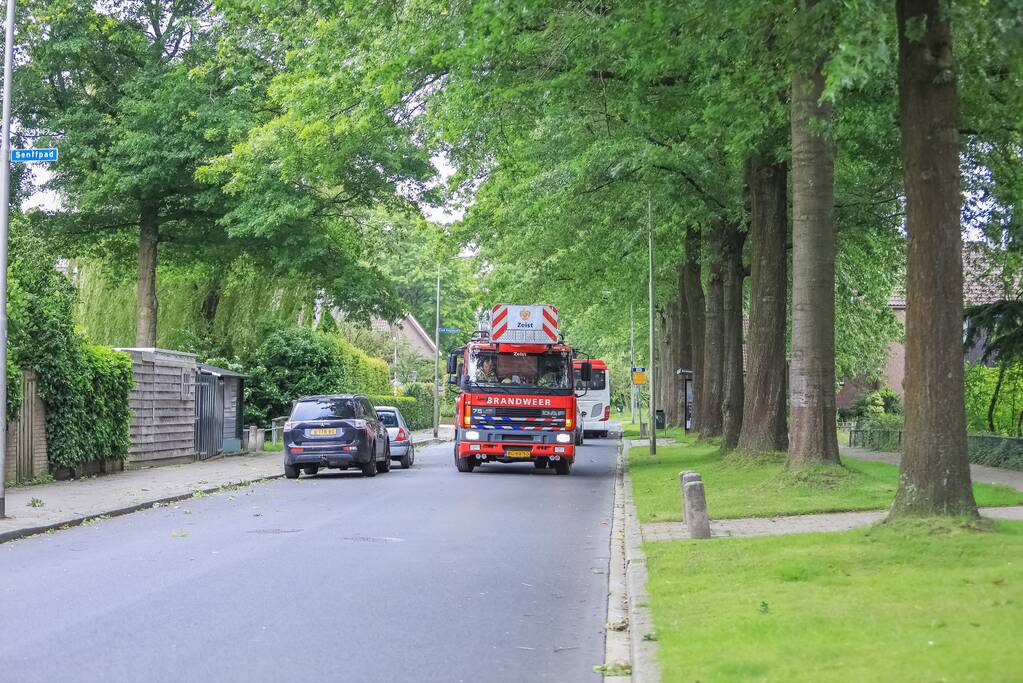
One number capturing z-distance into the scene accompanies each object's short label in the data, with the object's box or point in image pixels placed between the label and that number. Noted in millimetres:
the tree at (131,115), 33875
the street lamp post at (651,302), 30344
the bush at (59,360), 22141
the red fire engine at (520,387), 28203
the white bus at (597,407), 55594
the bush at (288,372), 43688
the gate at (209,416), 33375
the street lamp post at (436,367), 55400
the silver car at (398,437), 33438
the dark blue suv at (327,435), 27469
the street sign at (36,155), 15906
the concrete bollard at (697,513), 13086
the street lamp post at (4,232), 15844
